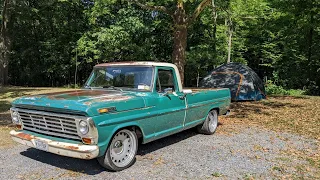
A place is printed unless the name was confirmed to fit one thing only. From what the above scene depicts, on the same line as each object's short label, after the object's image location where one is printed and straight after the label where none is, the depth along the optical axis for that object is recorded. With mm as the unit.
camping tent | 13445
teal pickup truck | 4066
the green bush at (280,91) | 18922
